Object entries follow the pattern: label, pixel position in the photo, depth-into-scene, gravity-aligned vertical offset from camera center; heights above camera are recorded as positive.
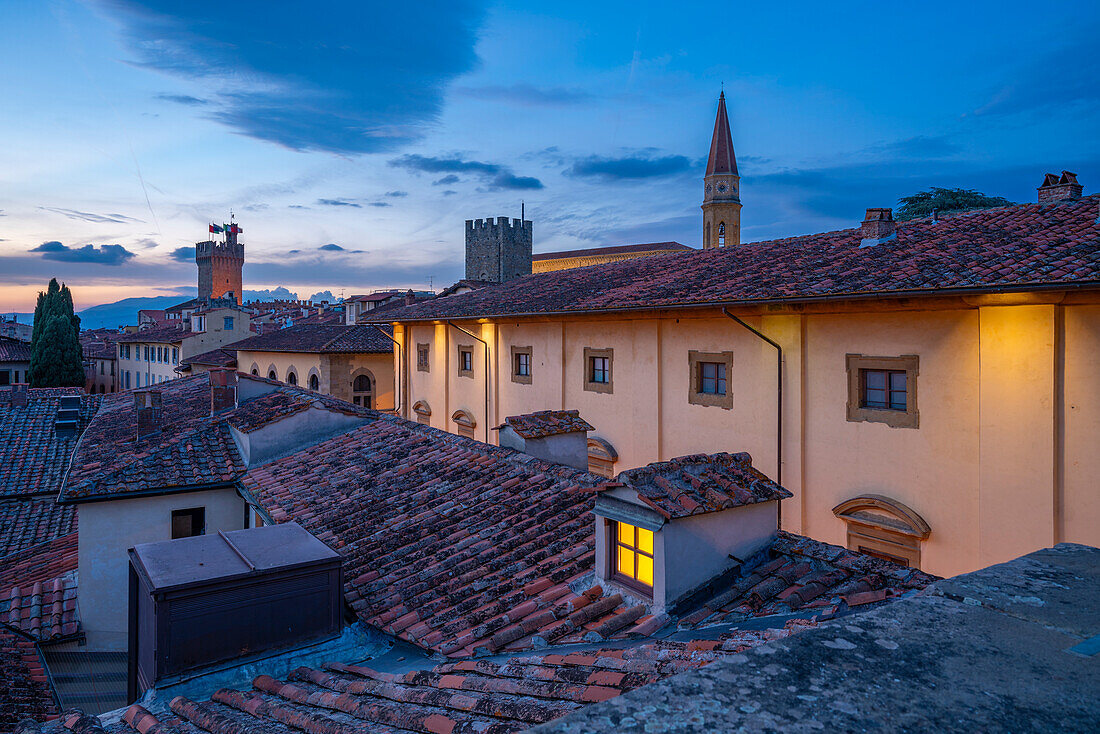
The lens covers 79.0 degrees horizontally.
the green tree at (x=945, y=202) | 34.75 +8.63
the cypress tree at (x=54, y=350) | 43.12 +0.92
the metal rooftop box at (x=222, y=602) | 5.46 -2.06
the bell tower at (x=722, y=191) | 54.88 +14.24
